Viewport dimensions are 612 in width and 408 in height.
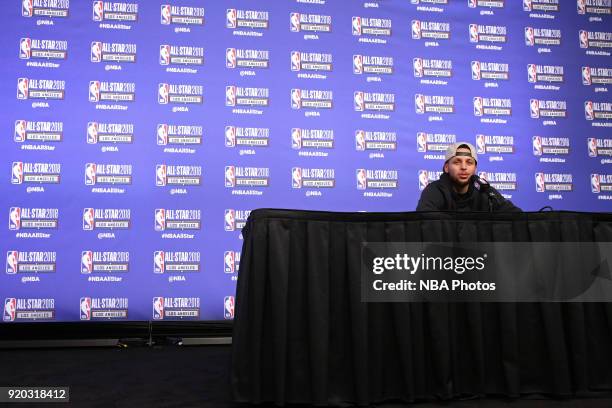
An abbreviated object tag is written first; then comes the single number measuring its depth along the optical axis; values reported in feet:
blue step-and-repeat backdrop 12.42
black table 6.25
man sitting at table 9.10
